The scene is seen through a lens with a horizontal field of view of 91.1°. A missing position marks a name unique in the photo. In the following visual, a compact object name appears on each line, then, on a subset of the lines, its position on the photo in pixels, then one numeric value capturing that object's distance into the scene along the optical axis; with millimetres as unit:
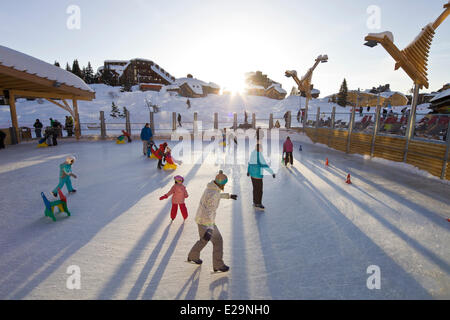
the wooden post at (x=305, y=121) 20406
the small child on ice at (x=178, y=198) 4684
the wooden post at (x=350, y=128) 12969
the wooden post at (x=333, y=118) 15199
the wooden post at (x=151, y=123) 18812
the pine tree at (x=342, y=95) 49572
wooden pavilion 12055
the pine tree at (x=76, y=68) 56959
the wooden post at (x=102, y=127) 18266
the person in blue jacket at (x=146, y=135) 10995
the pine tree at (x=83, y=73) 60925
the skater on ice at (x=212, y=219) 3154
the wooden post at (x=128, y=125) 18952
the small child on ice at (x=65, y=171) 5755
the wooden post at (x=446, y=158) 7680
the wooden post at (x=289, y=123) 22188
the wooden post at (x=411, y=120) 9133
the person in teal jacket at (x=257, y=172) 5245
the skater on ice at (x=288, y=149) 9641
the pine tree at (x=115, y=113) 34250
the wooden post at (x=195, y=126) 21094
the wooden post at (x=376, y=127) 11094
